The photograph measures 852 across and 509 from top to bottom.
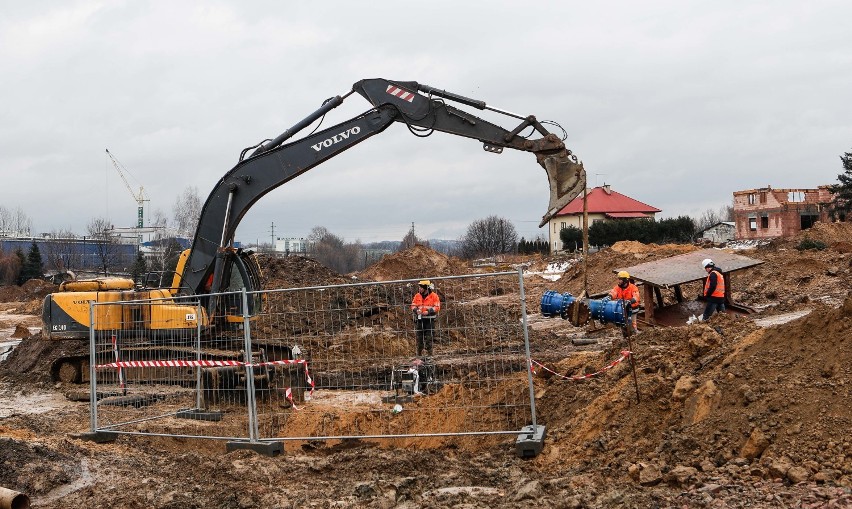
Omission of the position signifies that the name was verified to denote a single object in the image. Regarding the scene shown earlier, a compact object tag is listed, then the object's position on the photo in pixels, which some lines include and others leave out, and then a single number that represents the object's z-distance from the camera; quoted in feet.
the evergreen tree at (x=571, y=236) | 188.34
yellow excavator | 40.34
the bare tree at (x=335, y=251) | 290.35
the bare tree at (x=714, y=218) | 353.45
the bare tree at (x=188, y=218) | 223.92
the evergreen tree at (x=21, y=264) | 189.57
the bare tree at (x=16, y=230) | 270.05
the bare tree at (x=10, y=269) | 192.65
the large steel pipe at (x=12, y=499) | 19.03
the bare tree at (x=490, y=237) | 223.51
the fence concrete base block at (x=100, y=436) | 31.22
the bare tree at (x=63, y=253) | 189.98
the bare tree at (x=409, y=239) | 271.28
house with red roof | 223.71
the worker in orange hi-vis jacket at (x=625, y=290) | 42.57
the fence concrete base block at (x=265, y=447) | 27.20
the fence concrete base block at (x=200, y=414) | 33.12
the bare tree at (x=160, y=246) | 154.67
